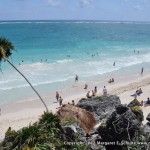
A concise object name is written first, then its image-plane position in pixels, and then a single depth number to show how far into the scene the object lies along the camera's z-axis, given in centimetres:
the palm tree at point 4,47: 2213
